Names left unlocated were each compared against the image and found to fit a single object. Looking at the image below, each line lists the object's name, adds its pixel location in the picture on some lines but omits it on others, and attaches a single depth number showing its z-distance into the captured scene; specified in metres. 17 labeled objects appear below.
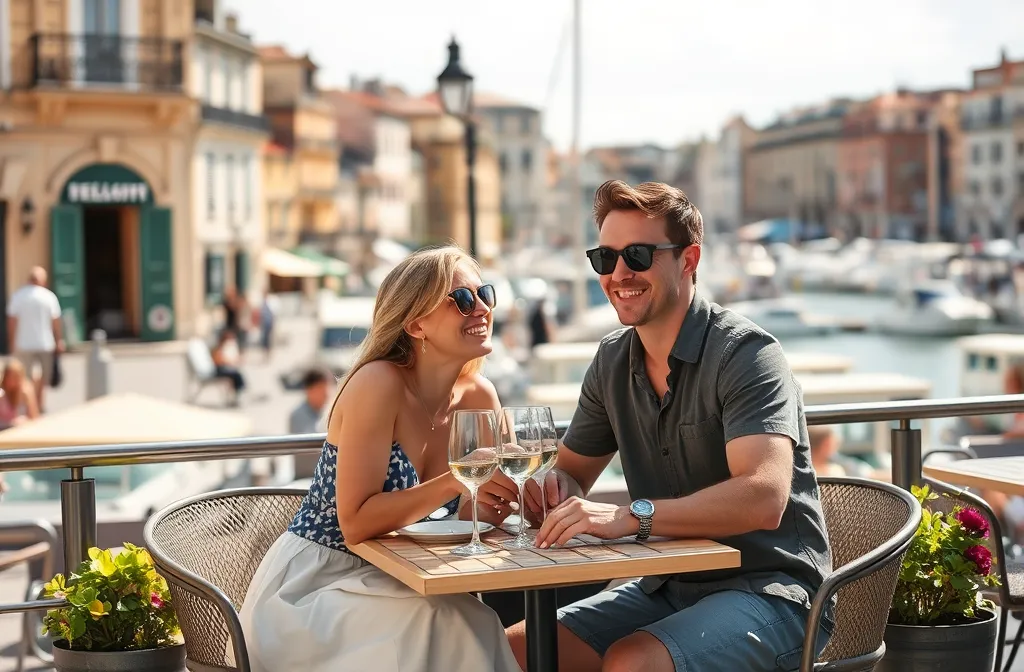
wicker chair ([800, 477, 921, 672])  3.17
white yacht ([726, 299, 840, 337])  65.88
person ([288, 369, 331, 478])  11.93
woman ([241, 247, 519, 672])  3.32
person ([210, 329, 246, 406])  26.84
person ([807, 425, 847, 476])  10.84
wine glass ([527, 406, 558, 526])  3.30
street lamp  14.55
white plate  3.34
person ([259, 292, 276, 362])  38.12
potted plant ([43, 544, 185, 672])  3.55
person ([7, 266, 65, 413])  20.66
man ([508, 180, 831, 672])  3.23
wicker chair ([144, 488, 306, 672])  3.25
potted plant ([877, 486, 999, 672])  3.74
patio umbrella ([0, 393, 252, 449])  8.95
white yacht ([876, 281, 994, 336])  69.81
